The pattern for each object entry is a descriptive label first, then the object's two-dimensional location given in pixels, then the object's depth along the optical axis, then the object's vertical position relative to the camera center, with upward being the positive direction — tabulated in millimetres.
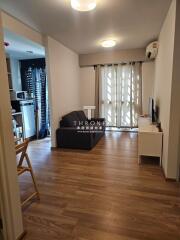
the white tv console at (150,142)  3041 -853
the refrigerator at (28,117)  4969 -601
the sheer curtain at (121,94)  5438 +42
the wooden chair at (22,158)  1929 -764
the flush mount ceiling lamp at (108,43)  4241 +1315
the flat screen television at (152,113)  3705 -407
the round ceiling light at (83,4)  2246 +1212
